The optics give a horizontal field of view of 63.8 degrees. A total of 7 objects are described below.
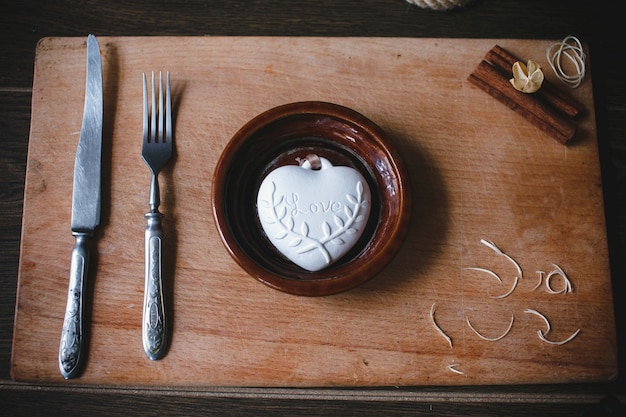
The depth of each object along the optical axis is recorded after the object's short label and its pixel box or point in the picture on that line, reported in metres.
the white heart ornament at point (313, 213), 0.64
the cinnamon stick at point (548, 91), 0.75
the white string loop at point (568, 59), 0.77
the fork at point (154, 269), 0.68
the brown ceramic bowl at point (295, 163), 0.62
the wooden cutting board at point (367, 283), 0.69
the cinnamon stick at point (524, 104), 0.74
